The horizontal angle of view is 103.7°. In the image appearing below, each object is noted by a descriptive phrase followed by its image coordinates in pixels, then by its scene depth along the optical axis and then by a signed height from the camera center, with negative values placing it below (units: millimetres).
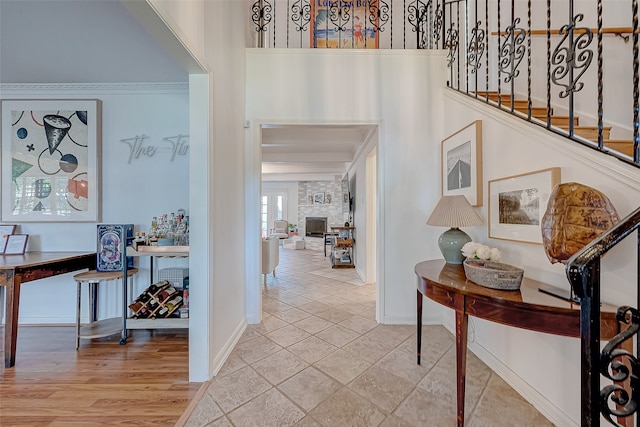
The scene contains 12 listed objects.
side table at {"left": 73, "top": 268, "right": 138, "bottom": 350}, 2211 -956
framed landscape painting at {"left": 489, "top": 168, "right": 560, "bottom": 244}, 1461 +62
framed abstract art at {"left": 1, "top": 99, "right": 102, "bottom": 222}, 2568 +551
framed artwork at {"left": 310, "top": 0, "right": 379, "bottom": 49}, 3777 +2827
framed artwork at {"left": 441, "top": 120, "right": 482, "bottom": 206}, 2029 +445
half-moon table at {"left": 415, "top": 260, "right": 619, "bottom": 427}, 1031 -440
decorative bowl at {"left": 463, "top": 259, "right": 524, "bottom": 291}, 1257 -324
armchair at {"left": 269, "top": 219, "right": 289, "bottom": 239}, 9945 -553
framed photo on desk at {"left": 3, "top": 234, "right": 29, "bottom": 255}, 2438 -290
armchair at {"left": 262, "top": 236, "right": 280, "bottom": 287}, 3842 -650
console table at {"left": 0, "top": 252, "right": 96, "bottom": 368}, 1923 -484
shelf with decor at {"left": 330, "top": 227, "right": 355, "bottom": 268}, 5551 -857
